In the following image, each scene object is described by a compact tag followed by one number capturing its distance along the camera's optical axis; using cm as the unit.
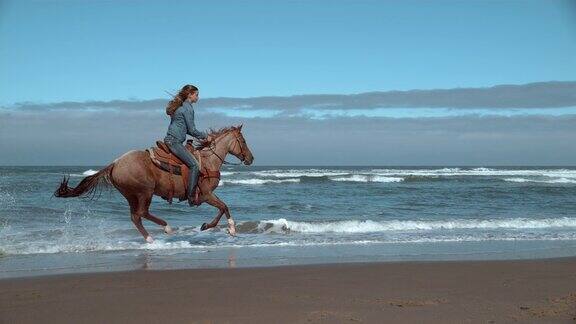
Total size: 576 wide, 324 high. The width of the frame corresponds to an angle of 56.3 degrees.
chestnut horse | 962
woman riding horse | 965
